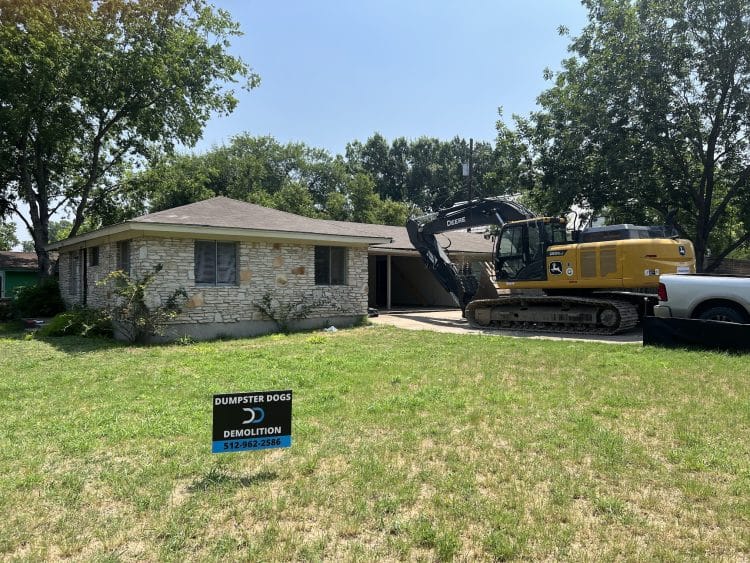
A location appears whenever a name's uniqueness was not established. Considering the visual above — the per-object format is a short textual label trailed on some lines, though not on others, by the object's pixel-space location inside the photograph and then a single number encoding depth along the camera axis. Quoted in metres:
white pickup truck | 9.77
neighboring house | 28.81
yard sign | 4.01
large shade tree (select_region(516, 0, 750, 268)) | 18.39
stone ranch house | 12.64
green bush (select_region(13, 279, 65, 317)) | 18.61
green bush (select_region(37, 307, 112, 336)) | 13.12
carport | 23.59
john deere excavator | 12.39
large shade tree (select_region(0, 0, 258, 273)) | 19.97
